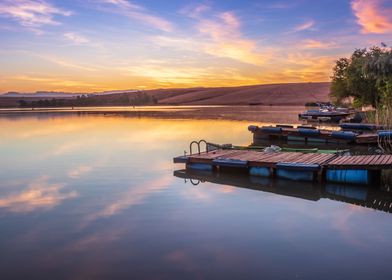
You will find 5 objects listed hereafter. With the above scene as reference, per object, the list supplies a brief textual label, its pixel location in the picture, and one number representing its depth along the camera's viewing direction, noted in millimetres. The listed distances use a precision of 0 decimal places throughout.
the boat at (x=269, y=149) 14070
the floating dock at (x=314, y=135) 18734
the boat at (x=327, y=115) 37656
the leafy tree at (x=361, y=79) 22600
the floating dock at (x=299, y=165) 10852
